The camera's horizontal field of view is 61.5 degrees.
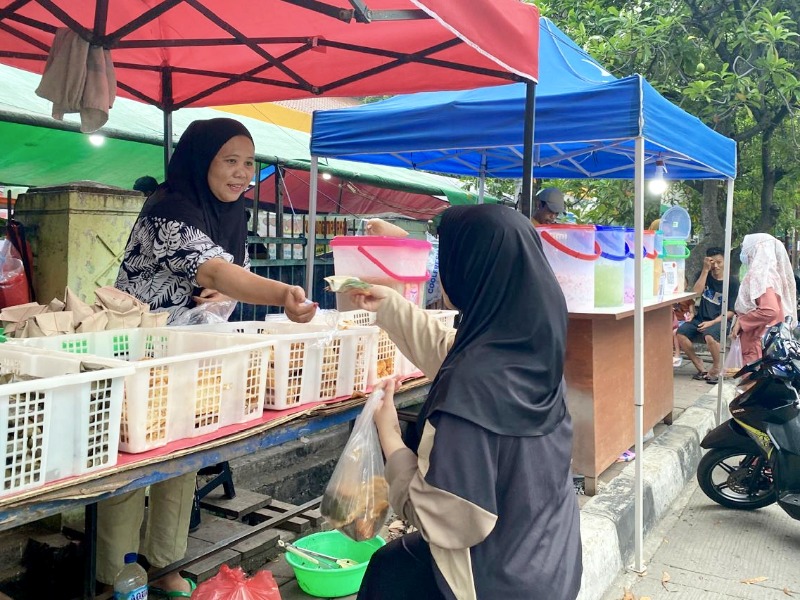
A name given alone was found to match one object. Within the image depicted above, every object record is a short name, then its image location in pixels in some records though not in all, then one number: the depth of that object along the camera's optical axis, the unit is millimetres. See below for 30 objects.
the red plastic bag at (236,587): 2369
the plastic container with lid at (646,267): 4629
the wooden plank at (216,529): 3346
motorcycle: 3938
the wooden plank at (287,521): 3512
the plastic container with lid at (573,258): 4066
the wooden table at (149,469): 1387
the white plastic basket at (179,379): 1664
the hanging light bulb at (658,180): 5641
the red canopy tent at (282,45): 2592
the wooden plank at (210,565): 2906
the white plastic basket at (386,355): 2576
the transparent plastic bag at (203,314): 2561
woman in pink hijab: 6043
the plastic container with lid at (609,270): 4305
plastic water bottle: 2357
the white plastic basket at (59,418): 1403
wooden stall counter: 4219
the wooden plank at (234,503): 3549
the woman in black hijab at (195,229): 2359
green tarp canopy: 5215
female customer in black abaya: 1633
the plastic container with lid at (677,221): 7784
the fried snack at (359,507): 2156
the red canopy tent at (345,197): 10898
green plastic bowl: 2912
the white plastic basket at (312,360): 2135
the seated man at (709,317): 7922
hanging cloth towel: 2900
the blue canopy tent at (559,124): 3523
